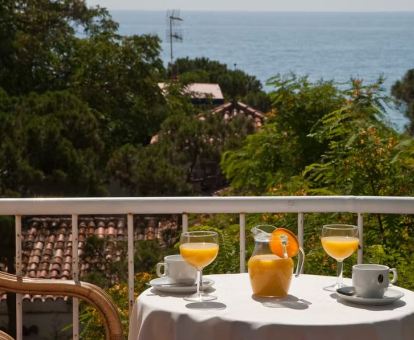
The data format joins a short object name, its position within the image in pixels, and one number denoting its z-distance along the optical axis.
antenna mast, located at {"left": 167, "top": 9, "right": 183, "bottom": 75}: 41.74
